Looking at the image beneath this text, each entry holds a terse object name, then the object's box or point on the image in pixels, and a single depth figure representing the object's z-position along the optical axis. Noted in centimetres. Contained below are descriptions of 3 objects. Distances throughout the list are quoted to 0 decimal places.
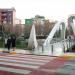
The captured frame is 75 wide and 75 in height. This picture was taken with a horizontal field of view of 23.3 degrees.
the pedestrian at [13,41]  1949
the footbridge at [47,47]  1865
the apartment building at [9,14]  10265
